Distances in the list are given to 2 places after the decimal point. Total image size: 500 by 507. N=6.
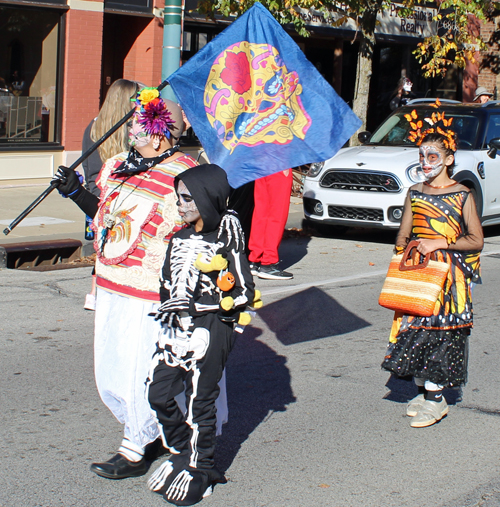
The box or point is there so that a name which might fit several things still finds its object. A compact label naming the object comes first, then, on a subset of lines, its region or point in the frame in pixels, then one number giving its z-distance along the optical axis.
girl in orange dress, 4.94
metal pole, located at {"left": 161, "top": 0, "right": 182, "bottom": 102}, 8.63
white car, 11.07
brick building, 14.56
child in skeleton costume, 3.72
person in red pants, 9.32
